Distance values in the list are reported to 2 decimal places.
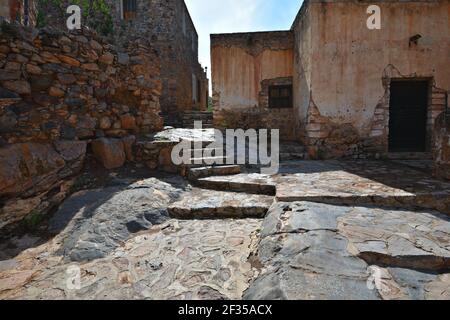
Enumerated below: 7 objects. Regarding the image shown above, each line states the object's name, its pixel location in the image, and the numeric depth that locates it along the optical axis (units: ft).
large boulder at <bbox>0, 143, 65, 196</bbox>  9.20
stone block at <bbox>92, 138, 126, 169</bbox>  13.21
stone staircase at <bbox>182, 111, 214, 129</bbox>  29.95
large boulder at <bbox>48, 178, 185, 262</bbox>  8.25
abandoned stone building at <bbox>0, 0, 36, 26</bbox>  16.37
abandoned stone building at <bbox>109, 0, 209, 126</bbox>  37.19
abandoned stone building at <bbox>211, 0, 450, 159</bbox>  18.48
